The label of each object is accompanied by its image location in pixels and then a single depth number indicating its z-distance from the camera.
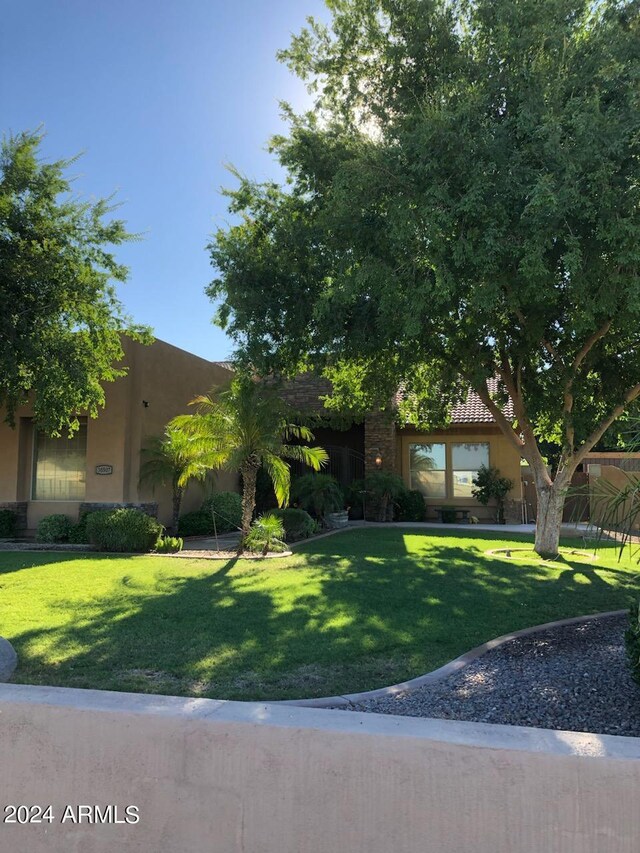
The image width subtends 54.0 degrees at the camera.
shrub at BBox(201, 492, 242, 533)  16.61
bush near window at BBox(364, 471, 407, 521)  19.62
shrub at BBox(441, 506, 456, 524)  20.33
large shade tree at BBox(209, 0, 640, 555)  7.47
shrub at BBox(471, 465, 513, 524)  20.05
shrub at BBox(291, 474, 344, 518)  17.53
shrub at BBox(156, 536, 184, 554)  13.00
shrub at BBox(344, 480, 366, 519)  20.27
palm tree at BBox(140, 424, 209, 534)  13.88
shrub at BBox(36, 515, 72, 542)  14.41
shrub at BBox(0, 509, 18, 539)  15.30
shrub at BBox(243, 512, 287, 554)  12.12
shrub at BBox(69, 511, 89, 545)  14.22
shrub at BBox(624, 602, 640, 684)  4.27
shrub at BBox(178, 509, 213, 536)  16.09
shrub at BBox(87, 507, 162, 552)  12.91
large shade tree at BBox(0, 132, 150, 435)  12.97
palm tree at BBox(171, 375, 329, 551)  11.91
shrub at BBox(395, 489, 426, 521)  20.58
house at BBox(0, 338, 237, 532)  15.13
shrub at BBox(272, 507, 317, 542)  15.46
